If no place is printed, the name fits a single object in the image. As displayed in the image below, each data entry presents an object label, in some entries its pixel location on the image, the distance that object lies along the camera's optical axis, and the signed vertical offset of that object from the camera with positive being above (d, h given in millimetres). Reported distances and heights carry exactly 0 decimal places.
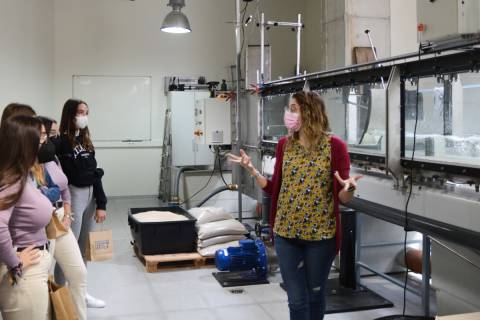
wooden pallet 4387 -1100
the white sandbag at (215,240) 4578 -952
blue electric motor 4273 -1027
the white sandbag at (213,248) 4496 -1004
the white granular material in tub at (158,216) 4730 -764
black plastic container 4500 -898
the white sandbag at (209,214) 4852 -761
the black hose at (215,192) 6202 -687
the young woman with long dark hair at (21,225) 1945 -351
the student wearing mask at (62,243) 2670 -557
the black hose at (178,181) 7262 -638
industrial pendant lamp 6156 +1417
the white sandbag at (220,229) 4605 -855
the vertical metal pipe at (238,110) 5289 +280
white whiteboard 8305 +537
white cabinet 7562 +71
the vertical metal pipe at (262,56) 4977 +836
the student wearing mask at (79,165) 3264 -185
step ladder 8078 -439
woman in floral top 2346 -335
